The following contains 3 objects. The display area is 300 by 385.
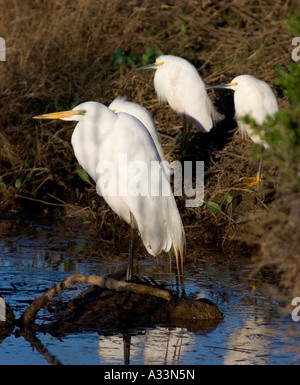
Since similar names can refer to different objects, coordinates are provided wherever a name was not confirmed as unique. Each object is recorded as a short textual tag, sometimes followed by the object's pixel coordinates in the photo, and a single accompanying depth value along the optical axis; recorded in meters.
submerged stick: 8.15
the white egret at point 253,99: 13.45
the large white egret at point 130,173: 9.38
